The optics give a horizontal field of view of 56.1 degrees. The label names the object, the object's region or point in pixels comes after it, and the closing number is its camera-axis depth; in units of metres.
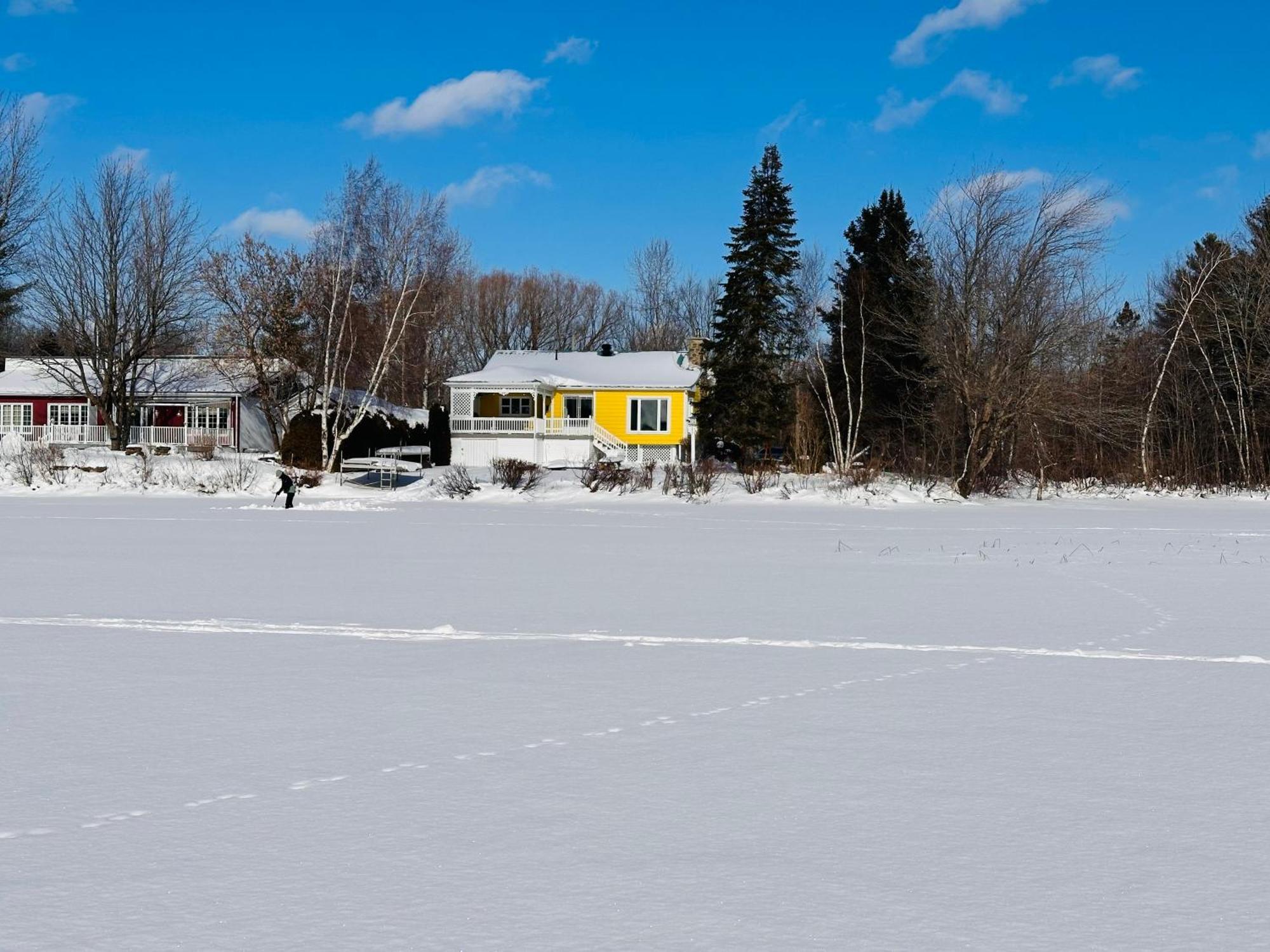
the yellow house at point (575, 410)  51.41
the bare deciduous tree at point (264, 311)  48.84
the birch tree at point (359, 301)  43.03
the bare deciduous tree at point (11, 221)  45.91
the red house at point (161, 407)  53.56
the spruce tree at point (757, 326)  47.94
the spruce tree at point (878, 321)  47.84
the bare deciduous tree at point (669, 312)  84.94
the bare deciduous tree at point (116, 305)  48.97
